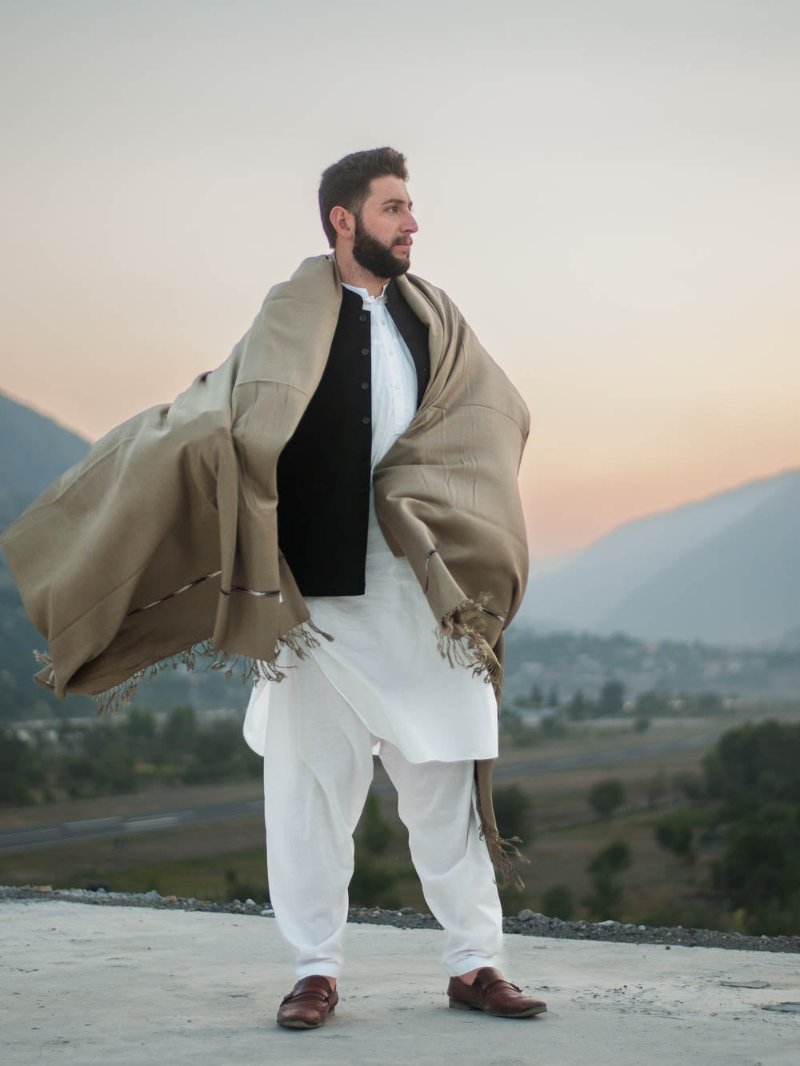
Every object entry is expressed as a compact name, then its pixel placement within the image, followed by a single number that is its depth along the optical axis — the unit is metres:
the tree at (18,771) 55.84
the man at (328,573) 3.34
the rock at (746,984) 3.93
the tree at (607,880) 37.72
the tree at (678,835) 44.44
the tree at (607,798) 55.81
